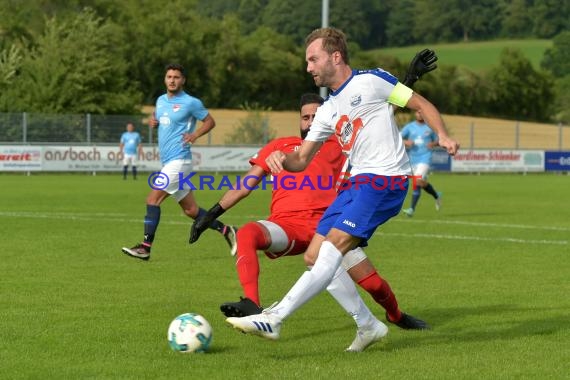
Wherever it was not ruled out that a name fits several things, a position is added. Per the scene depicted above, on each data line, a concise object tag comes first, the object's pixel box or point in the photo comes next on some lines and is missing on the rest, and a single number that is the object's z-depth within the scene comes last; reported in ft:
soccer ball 21.90
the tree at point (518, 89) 309.01
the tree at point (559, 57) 349.00
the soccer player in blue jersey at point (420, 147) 68.59
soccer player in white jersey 21.85
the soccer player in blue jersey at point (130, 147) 121.90
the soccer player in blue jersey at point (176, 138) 42.63
